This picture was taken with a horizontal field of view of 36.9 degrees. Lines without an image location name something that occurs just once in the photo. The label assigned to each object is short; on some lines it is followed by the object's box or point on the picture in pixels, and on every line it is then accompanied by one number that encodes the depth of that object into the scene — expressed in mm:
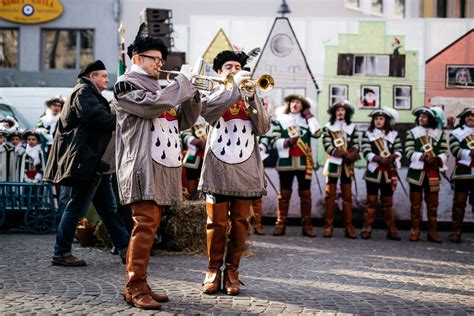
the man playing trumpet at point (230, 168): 5328
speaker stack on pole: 10375
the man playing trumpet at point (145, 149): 4715
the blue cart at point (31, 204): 9148
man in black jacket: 6262
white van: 12078
